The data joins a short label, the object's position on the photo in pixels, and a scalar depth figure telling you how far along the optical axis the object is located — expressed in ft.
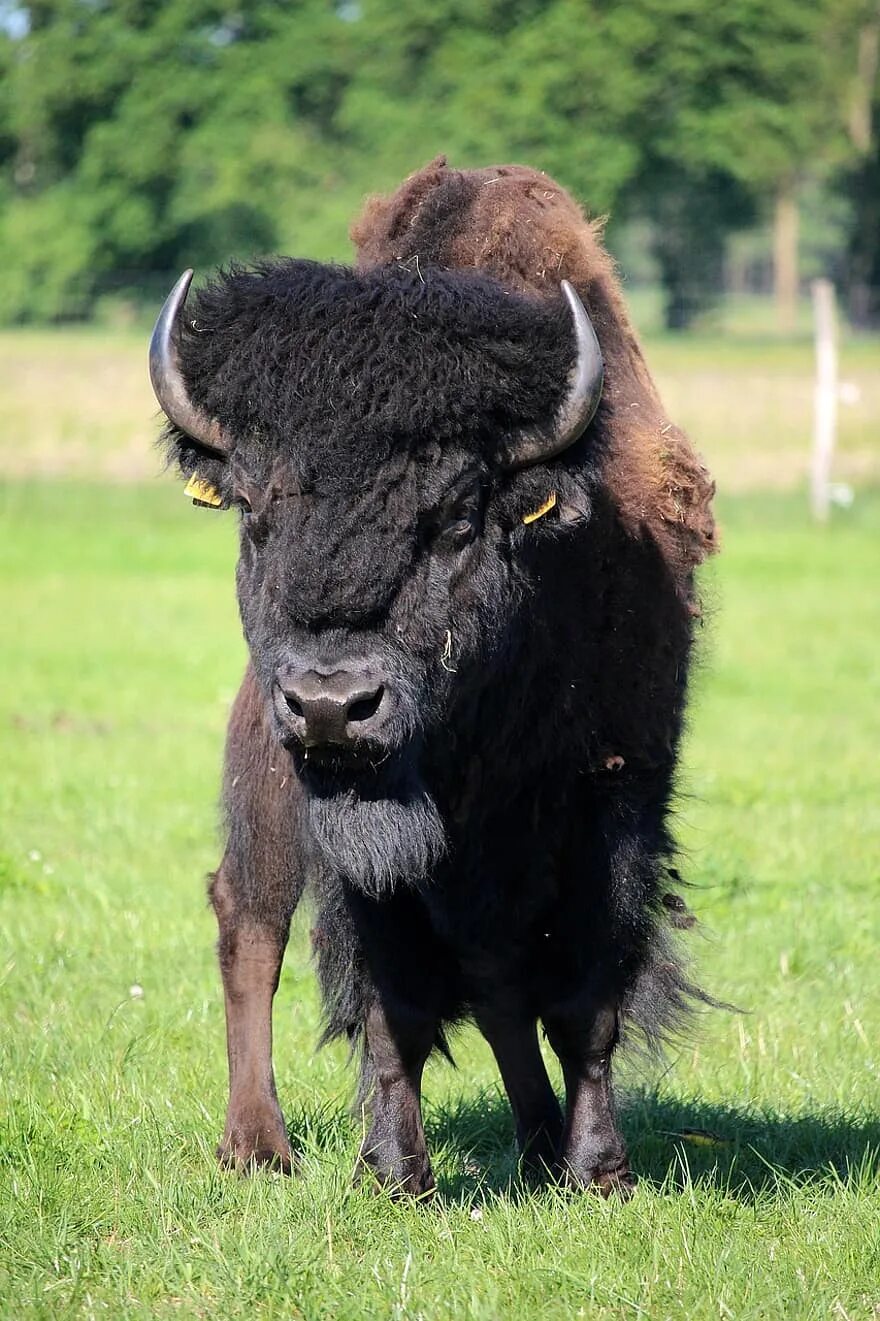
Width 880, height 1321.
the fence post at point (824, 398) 147.95
